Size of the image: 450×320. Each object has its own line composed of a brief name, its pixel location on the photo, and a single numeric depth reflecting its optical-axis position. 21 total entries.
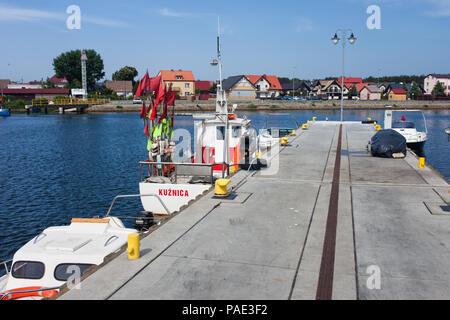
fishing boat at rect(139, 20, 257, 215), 18.75
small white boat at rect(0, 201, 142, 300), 10.18
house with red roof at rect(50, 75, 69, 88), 180.94
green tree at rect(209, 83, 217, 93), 151.38
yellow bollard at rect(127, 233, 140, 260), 9.57
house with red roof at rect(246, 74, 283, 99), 145.12
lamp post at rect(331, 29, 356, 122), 43.07
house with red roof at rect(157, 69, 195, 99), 134.25
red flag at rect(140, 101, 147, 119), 24.34
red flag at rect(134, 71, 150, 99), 24.22
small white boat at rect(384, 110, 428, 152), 34.81
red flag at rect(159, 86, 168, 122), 24.06
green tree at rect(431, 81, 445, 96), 142.38
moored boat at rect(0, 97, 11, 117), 108.14
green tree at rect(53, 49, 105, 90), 152.12
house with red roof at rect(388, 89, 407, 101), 154.50
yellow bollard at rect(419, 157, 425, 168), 21.28
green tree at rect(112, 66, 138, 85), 168.38
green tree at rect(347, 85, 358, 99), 153.25
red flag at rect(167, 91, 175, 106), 26.62
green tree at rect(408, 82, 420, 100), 153.25
